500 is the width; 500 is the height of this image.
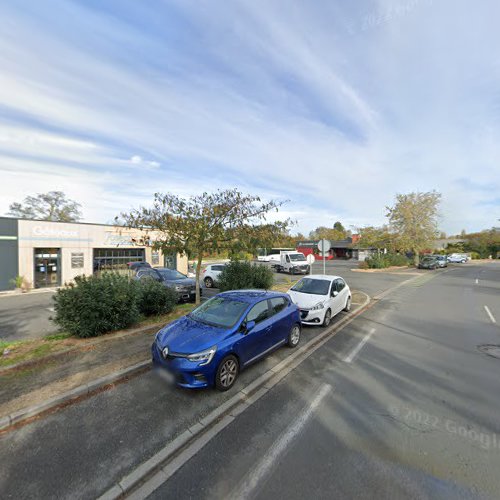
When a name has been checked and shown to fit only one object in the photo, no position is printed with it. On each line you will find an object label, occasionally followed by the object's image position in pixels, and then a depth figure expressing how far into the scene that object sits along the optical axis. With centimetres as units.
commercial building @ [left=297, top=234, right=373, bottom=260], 4766
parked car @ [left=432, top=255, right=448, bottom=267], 3319
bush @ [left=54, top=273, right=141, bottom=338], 602
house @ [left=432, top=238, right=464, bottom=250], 6247
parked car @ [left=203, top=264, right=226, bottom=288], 1603
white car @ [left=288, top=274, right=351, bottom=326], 751
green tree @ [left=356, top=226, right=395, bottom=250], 3133
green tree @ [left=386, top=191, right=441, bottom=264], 3098
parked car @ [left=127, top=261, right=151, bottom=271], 1710
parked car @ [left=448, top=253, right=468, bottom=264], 4541
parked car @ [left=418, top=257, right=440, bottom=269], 3037
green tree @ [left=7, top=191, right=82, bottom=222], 3400
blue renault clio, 395
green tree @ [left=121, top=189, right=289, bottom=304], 799
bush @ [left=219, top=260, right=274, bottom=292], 1048
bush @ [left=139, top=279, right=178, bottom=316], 784
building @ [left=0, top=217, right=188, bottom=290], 1689
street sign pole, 1273
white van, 2361
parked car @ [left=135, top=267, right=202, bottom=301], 1123
